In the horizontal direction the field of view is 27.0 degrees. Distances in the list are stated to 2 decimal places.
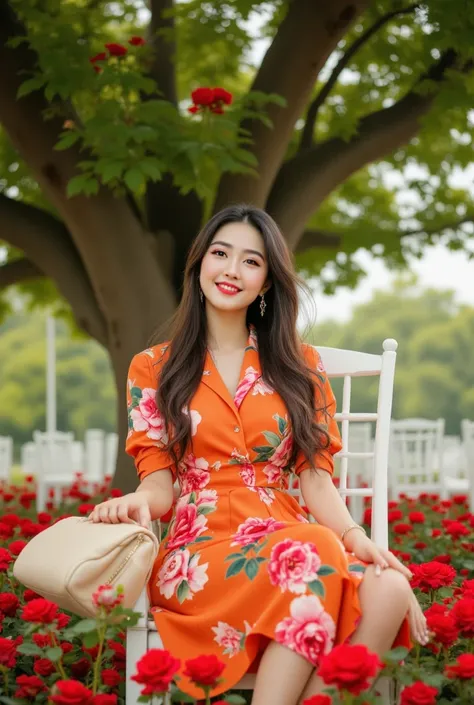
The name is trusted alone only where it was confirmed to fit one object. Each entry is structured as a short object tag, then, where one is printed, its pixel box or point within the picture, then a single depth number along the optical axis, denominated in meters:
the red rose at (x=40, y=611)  2.10
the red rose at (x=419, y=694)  1.94
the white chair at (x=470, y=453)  6.94
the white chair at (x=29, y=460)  15.49
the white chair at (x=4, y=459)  14.31
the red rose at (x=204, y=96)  5.12
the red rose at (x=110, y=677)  2.24
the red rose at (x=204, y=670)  1.86
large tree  5.34
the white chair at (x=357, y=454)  2.31
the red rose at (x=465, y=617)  2.26
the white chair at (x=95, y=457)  13.59
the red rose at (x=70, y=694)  1.93
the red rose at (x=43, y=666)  2.33
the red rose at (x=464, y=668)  2.02
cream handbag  2.20
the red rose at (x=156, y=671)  1.83
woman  2.18
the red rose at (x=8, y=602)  2.67
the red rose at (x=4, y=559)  2.89
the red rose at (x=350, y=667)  1.76
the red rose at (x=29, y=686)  2.24
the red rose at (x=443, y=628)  2.25
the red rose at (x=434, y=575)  2.60
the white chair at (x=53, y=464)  8.88
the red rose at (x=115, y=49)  5.20
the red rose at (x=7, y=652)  2.29
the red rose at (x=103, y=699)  2.00
